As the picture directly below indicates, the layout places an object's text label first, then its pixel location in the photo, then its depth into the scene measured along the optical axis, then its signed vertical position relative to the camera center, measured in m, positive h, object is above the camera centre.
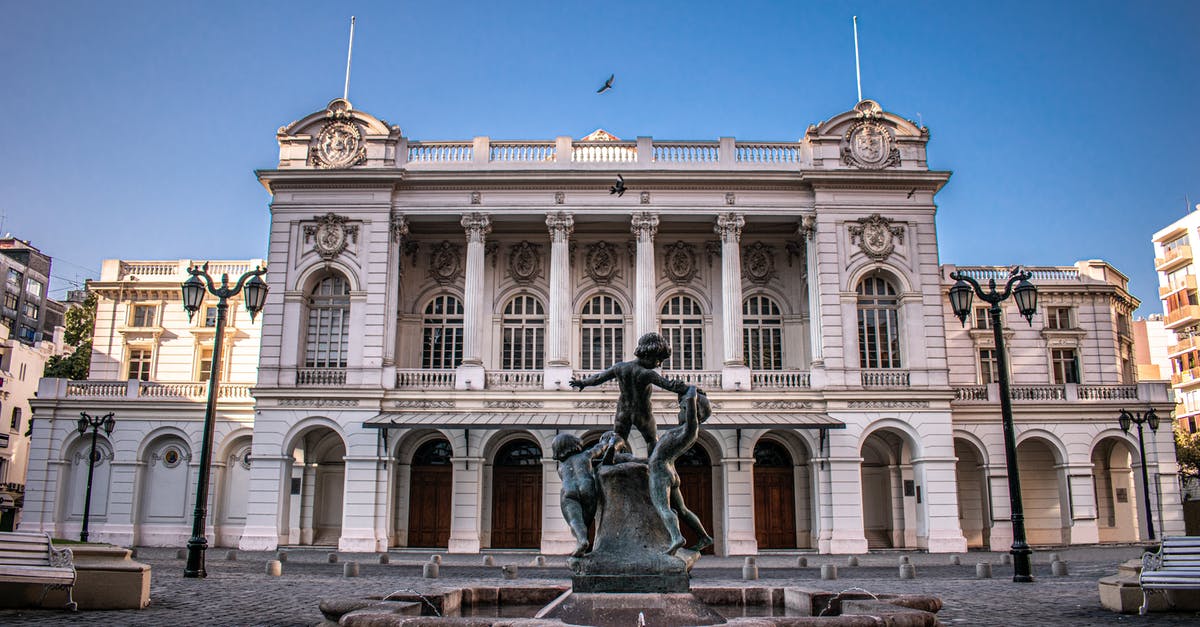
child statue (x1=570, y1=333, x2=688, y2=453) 9.23 +1.06
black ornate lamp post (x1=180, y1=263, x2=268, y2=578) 17.19 +2.26
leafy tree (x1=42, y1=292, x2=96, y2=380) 39.84 +6.54
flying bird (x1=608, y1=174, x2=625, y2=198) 28.48 +9.37
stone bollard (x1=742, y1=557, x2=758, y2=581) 18.53 -1.73
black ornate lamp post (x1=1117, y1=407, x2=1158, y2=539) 28.78 +2.07
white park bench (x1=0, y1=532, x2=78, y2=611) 10.29 -0.90
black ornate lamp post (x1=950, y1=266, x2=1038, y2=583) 16.78 +1.94
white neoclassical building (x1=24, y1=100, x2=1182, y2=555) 27.56 +3.97
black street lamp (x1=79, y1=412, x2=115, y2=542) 27.50 +2.00
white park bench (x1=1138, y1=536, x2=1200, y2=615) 10.71 -0.97
